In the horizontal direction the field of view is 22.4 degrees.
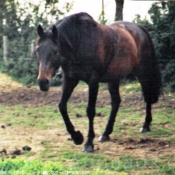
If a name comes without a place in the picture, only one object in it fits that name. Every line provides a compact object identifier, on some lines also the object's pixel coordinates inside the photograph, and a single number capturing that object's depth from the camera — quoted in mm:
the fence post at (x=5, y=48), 18297
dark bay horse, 5301
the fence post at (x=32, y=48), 16920
